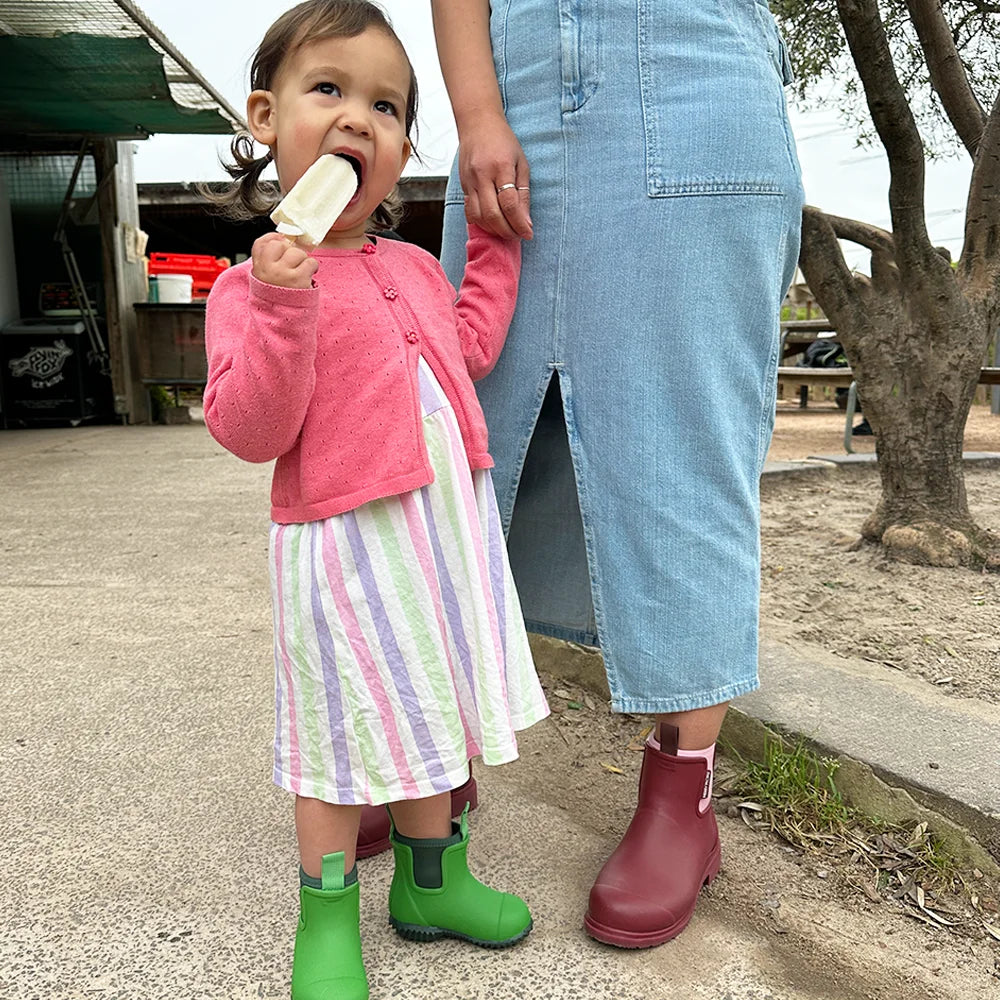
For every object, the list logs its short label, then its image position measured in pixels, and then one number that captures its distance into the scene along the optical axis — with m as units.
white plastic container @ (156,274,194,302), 8.79
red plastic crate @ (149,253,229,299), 10.37
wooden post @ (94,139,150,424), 7.90
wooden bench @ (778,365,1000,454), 5.96
